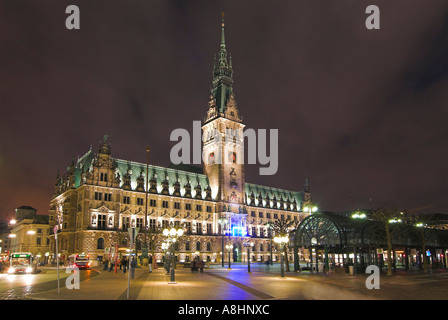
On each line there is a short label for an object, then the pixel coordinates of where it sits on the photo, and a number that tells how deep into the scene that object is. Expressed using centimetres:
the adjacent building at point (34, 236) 11400
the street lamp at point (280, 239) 4438
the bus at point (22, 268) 4816
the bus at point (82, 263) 6216
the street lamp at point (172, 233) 3042
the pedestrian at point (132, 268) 3619
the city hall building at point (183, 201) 8250
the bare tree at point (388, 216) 4028
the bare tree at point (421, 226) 4868
